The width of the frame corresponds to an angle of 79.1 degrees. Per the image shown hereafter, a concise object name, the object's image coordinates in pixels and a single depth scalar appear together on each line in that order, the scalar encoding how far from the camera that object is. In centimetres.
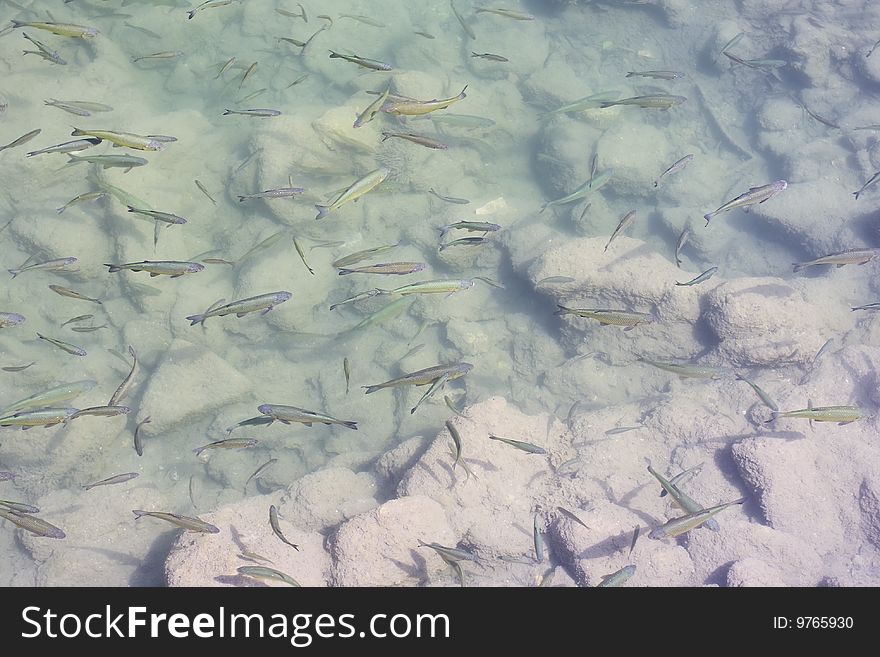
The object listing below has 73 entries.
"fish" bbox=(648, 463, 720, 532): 506
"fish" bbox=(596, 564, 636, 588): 475
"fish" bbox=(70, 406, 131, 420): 565
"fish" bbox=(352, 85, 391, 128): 617
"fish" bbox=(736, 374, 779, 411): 611
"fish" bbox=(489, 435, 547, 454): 579
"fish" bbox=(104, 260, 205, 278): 529
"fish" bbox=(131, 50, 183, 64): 845
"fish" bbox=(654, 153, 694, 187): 734
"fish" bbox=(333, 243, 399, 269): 635
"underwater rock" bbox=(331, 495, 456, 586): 530
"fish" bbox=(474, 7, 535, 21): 905
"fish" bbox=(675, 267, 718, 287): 670
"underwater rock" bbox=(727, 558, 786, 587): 497
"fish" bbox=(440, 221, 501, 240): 643
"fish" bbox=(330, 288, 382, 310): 644
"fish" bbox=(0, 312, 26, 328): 579
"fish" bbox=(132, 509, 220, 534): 505
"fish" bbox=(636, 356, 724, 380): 596
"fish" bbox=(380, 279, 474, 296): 548
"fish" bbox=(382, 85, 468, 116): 535
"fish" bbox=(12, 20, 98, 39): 578
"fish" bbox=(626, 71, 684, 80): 841
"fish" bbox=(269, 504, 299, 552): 512
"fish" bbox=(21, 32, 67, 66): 757
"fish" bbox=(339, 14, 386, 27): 1048
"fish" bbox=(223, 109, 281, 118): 705
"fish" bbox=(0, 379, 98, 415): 558
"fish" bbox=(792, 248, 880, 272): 658
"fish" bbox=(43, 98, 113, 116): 748
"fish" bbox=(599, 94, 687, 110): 712
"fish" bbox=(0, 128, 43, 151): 686
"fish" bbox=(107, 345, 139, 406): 612
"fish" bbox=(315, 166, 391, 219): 559
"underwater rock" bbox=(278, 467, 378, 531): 615
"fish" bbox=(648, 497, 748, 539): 486
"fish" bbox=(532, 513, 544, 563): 508
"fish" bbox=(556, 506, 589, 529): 546
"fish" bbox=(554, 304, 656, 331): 525
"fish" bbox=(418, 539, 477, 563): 511
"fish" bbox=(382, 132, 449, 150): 604
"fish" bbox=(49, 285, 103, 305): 661
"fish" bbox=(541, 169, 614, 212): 757
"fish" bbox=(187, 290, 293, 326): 511
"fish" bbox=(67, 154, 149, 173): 603
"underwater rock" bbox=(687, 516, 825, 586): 531
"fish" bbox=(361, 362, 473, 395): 532
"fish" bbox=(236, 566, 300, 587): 479
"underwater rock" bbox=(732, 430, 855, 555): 566
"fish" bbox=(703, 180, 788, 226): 625
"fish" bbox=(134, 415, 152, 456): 588
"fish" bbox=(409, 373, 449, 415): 539
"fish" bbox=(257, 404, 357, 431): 484
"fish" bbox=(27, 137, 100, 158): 567
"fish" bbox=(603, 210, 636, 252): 686
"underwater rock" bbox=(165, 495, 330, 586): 511
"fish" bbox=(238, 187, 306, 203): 659
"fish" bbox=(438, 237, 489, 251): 621
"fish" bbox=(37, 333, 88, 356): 608
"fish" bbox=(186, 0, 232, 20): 768
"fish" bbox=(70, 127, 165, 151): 522
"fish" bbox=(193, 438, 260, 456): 561
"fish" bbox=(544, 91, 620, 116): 842
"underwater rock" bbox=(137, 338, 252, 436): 764
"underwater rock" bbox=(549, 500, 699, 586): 532
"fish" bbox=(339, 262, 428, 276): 584
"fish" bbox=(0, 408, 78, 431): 491
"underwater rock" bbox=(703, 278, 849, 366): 716
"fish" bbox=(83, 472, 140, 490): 610
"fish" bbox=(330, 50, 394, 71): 592
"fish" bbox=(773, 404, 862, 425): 532
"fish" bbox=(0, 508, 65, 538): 491
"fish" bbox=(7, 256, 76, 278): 659
